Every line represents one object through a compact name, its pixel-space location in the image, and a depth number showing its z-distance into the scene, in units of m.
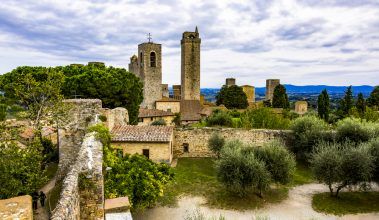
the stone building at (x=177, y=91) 70.29
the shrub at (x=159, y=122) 40.40
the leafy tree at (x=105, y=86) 27.58
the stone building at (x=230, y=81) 80.38
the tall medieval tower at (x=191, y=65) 65.50
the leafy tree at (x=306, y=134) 22.39
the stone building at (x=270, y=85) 86.83
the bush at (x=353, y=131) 20.67
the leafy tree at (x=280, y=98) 63.56
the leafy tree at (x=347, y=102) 51.59
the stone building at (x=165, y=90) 70.41
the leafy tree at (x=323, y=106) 49.09
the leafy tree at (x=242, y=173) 15.03
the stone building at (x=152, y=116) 43.66
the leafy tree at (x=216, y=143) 22.81
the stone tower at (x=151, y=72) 56.03
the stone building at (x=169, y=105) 53.69
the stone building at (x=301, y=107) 70.12
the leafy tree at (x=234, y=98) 63.88
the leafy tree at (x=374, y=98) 54.50
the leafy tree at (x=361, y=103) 52.50
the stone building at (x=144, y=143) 20.06
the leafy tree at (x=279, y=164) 16.14
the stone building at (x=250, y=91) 83.12
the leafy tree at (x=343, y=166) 14.88
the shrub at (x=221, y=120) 35.09
